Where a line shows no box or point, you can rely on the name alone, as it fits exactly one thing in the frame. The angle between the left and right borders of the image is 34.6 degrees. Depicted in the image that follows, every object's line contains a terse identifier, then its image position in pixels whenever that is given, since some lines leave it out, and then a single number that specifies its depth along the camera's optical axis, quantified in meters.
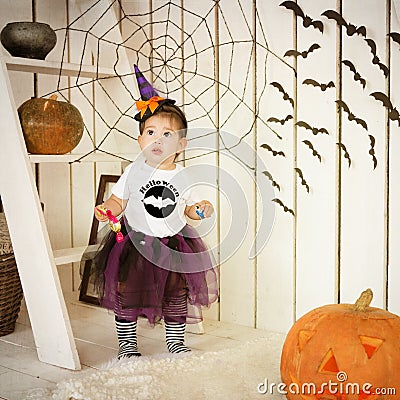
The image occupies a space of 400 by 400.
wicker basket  2.00
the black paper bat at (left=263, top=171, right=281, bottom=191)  2.04
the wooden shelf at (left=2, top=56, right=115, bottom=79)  1.92
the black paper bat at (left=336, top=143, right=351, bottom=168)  1.86
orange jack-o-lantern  1.41
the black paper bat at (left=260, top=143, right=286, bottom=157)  2.01
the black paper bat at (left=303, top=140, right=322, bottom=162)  1.92
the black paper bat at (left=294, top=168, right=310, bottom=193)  1.96
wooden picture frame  2.44
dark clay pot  1.98
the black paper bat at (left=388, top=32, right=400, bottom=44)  1.74
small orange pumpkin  1.89
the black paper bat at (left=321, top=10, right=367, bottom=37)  1.80
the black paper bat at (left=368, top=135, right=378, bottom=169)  1.81
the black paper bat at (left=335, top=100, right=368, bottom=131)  1.82
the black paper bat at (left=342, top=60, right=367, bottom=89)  1.81
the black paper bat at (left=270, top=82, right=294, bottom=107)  1.97
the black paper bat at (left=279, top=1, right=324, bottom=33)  1.88
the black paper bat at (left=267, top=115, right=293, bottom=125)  1.98
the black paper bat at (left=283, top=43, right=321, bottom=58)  1.89
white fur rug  1.57
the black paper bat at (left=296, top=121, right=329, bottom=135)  1.91
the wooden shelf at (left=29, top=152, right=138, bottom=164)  1.87
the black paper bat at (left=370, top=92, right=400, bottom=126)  1.77
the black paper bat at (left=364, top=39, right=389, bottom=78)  1.77
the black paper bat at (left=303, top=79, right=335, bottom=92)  1.88
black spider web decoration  2.07
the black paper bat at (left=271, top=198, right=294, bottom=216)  2.01
